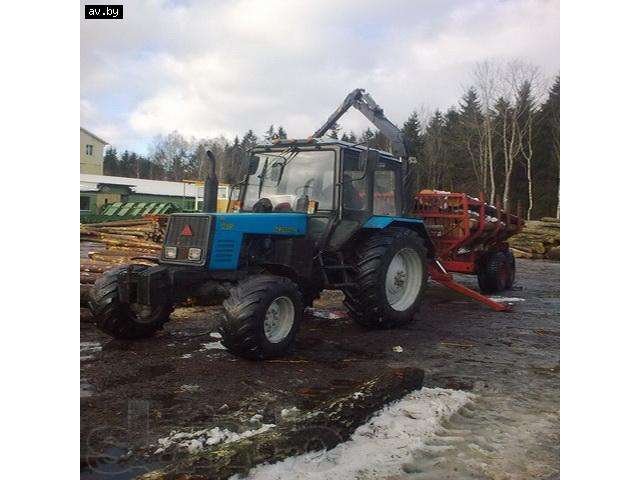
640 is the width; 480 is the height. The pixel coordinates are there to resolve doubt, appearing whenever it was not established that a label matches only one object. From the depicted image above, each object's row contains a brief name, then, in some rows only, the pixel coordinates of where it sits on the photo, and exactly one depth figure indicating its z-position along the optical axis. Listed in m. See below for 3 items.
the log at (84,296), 4.58
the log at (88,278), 4.86
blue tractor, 3.96
